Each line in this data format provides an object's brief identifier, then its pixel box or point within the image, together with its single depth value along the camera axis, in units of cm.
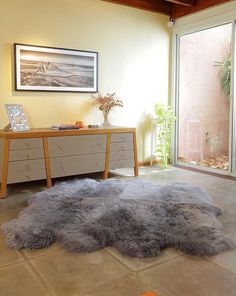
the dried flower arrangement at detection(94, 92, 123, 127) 441
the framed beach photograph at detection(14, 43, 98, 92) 394
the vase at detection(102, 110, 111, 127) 441
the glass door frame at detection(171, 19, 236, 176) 444
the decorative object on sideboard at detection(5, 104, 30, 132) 357
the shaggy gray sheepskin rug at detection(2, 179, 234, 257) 215
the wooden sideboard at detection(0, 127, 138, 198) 340
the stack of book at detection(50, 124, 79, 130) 379
